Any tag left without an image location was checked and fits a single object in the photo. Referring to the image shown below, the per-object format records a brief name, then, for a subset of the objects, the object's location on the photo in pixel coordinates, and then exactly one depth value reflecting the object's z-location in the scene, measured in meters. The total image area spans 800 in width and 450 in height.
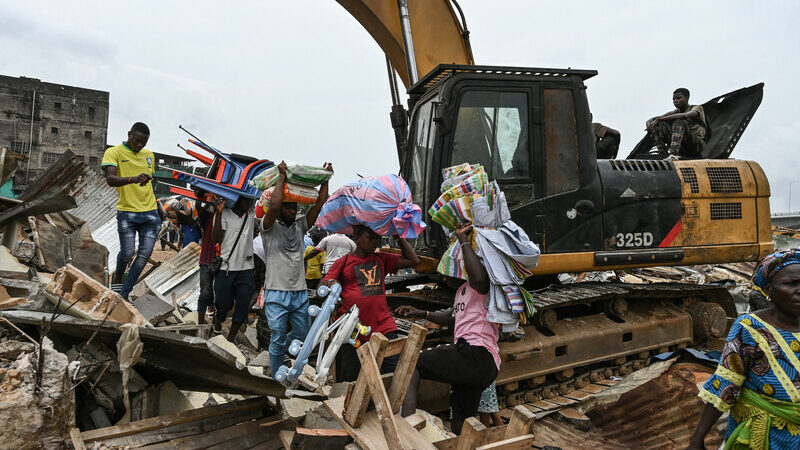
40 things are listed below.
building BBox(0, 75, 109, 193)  33.16
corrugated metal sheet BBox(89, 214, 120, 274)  10.70
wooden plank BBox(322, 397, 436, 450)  2.38
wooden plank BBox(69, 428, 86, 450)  2.57
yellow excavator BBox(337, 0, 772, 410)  5.10
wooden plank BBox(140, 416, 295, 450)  2.87
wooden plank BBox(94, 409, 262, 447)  2.74
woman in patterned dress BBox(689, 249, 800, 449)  2.31
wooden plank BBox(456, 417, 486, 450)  2.32
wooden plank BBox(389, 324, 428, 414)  2.51
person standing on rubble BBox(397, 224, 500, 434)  3.35
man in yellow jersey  5.26
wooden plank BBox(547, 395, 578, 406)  5.34
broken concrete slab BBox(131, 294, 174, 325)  5.13
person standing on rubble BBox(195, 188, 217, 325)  5.63
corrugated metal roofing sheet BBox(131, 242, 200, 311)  8.21
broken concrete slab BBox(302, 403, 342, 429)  3.13
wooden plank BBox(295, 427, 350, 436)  2.59
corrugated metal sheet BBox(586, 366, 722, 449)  4.71
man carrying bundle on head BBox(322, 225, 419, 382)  3.61
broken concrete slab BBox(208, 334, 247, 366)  4.79
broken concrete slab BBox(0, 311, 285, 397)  2.94
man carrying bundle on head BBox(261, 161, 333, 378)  4.20
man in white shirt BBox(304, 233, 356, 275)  6.04
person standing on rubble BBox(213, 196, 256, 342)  5.23
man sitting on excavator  6.33
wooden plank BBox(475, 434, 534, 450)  2.17
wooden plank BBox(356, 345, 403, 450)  2.26
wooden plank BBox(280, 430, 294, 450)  2.79
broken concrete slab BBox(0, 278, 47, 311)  4.67
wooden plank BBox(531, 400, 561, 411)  5.23
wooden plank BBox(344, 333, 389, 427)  2.46
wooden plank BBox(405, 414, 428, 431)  2.56
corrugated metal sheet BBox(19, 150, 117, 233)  10.95
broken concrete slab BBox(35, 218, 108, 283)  6.49
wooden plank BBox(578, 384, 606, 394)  5.64
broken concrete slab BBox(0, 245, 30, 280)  5.23
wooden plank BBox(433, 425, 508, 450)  2.45
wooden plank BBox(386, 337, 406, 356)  2.62
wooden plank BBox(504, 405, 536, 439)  2.32
